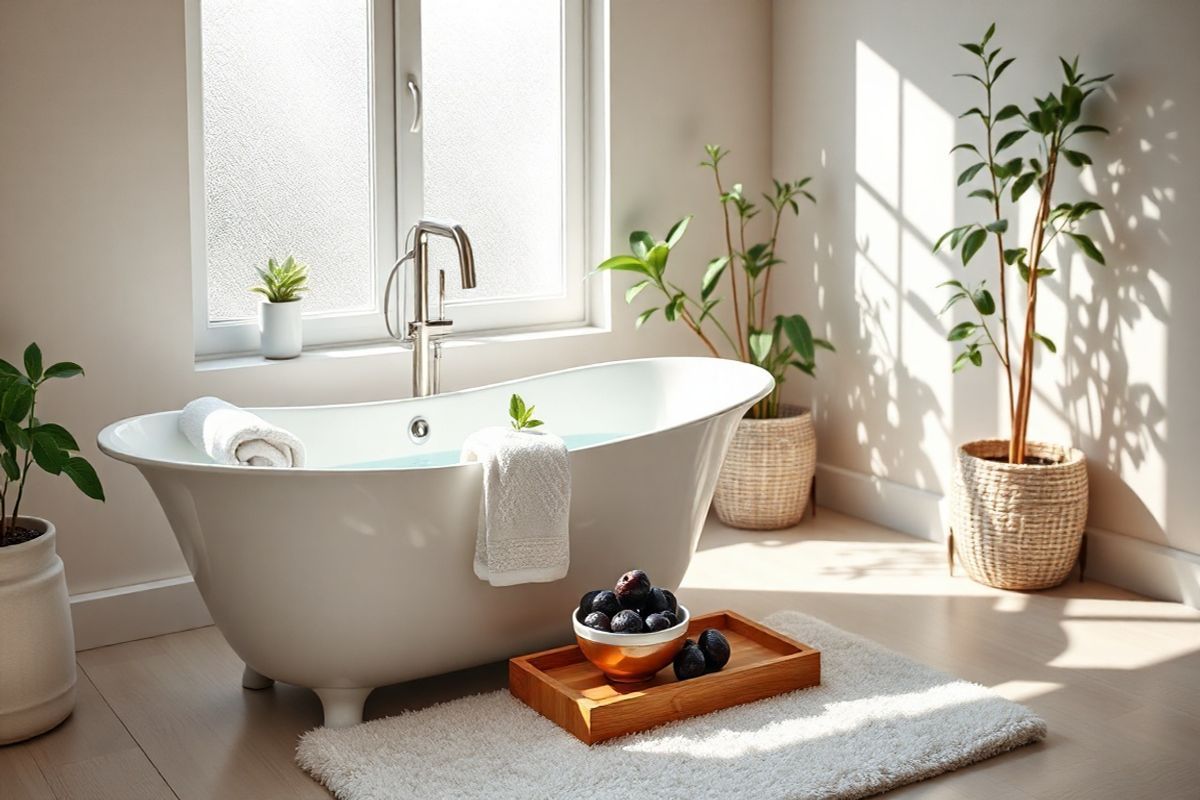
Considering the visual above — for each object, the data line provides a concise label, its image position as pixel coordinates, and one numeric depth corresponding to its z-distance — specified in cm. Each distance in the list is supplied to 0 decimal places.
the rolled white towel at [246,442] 278
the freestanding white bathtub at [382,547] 262
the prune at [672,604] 288
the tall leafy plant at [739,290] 412
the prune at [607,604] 284
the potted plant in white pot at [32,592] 273
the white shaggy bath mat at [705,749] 254
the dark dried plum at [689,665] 286
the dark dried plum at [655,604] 284
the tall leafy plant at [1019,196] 347
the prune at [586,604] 287
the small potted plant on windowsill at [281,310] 359
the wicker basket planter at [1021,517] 357
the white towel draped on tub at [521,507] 269
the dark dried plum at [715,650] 289
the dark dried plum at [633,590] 284
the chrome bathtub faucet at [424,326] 350
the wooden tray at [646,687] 272
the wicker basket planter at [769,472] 425
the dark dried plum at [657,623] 278
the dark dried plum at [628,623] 277
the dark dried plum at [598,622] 281
